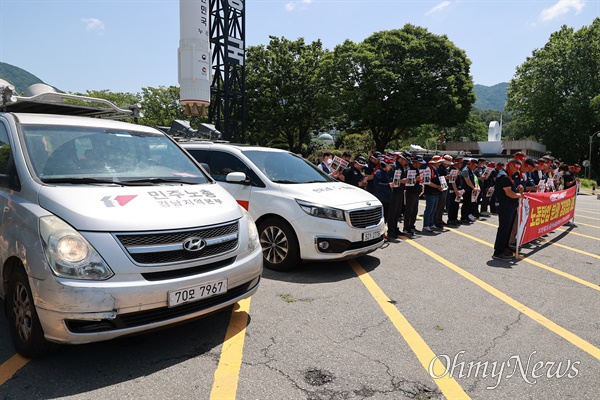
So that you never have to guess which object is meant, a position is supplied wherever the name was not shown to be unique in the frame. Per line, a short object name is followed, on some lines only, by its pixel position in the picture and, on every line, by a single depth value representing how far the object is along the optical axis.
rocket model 24.77
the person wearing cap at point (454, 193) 10.51
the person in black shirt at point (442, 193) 9.77
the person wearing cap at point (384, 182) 8.14
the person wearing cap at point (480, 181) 12.05
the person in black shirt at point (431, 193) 9.32
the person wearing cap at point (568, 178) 11.43
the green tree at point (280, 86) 38.81
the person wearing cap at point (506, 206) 6.94
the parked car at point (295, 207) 5.45
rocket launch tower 24.92
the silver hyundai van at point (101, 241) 2.81
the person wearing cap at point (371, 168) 9.33
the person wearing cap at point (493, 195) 12.33
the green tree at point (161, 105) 46.50
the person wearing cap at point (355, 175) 9.46
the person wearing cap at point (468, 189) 10.90
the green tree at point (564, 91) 49.16
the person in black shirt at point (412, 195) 8.78
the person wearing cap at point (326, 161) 10.14
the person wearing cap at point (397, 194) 8.50
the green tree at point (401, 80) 32.72
